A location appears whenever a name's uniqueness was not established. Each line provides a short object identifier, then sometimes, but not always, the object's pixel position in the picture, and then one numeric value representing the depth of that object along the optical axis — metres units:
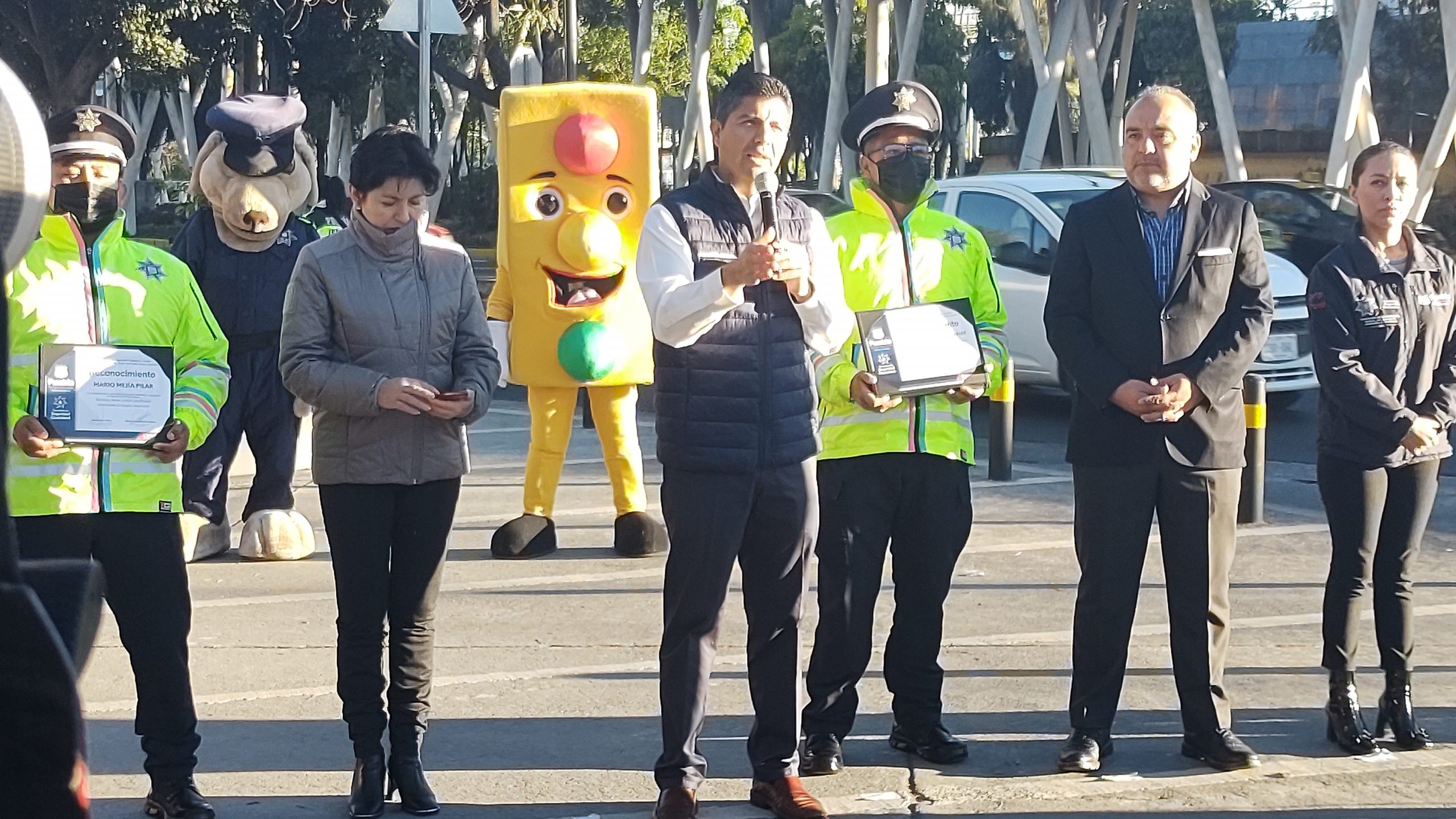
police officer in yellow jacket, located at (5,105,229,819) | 4.70
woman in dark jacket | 5.46
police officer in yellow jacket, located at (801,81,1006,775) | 5.30
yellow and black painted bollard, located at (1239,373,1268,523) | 9.09
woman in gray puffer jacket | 4.94
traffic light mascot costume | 8.51
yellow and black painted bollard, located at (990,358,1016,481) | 10.50
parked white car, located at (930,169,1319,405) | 12.82
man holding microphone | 4.74
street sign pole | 12.38
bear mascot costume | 8.28
